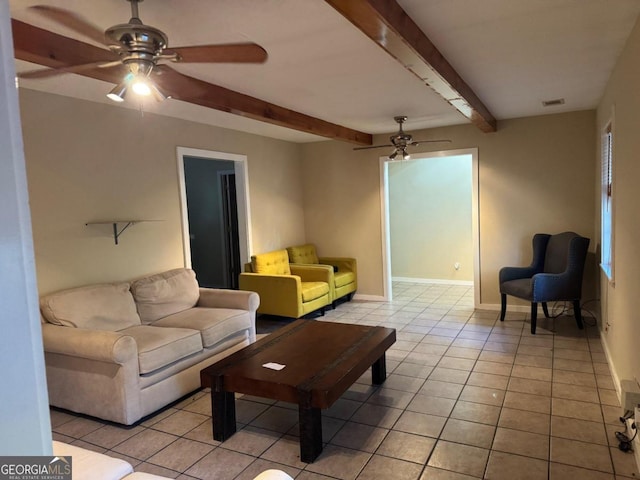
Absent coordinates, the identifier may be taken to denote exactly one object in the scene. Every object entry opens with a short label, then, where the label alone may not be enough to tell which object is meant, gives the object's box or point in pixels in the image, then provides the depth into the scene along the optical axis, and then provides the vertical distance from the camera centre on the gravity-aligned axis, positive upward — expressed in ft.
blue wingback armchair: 14.60 -2.61
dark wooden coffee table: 8.09 -3.18
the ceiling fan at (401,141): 15.65 +2.36
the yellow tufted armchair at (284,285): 16.80 -2.88
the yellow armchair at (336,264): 19.67 -2.57
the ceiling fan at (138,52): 5.99 +2.45
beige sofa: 9.41 -2.90
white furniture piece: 5.51 -3.16
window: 12.54 -0.08
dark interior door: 22.53 -0.26
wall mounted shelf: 12.52 -0.13
